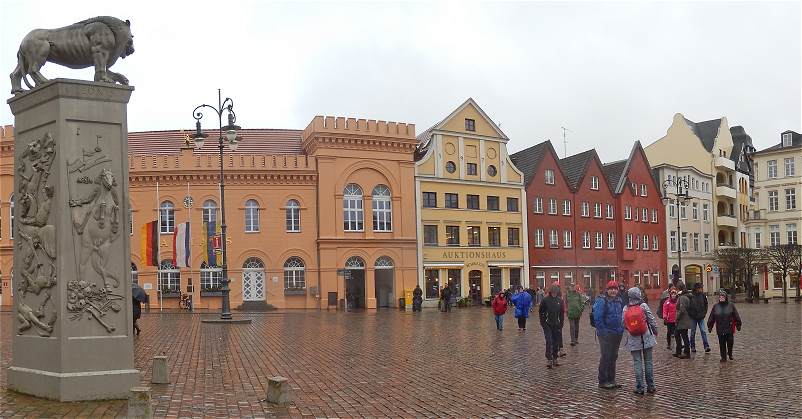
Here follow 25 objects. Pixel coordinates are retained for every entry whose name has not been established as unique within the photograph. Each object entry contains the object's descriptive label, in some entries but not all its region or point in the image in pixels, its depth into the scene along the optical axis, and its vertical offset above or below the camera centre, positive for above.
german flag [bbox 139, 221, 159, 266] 31.57 +0.28
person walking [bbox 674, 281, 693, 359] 16.69 -1.98
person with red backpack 11.73 -1.44
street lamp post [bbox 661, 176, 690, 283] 64.62 +3.93
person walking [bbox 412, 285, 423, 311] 42.88 -2.93
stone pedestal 10.45 +0.08
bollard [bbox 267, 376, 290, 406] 10.39 -1.93
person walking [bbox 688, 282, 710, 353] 17.17 -1.56
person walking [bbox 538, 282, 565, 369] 15.18 -1.57
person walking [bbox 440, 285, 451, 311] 42.02 -2.86
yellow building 49.09 +2.25
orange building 43.75 +1.98
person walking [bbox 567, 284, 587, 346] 19.55 -1.68
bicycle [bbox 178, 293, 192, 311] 42.09 -2.82
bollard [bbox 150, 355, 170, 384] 12.49 -1.94
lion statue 10.95 +2.91
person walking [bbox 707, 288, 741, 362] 16.02 -1.70
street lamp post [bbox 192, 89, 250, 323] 29.70 +4.41
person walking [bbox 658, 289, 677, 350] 17.94 -1.70
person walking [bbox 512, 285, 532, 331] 24.11 -1.88
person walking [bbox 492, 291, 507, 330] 24.69 -1.97
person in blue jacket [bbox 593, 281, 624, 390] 12.27 -1.44
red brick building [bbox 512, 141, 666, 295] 54.94 +1.57
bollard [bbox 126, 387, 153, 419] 8.88 -1.74
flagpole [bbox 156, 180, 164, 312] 41.25 -1.84
